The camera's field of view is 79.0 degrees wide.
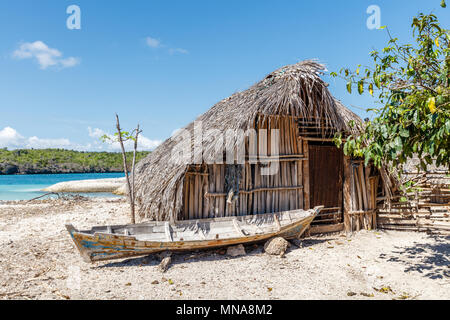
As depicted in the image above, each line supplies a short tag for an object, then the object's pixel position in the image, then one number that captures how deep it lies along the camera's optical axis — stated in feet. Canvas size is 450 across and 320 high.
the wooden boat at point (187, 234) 14.34
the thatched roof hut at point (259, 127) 18.67
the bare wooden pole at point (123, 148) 21.06
